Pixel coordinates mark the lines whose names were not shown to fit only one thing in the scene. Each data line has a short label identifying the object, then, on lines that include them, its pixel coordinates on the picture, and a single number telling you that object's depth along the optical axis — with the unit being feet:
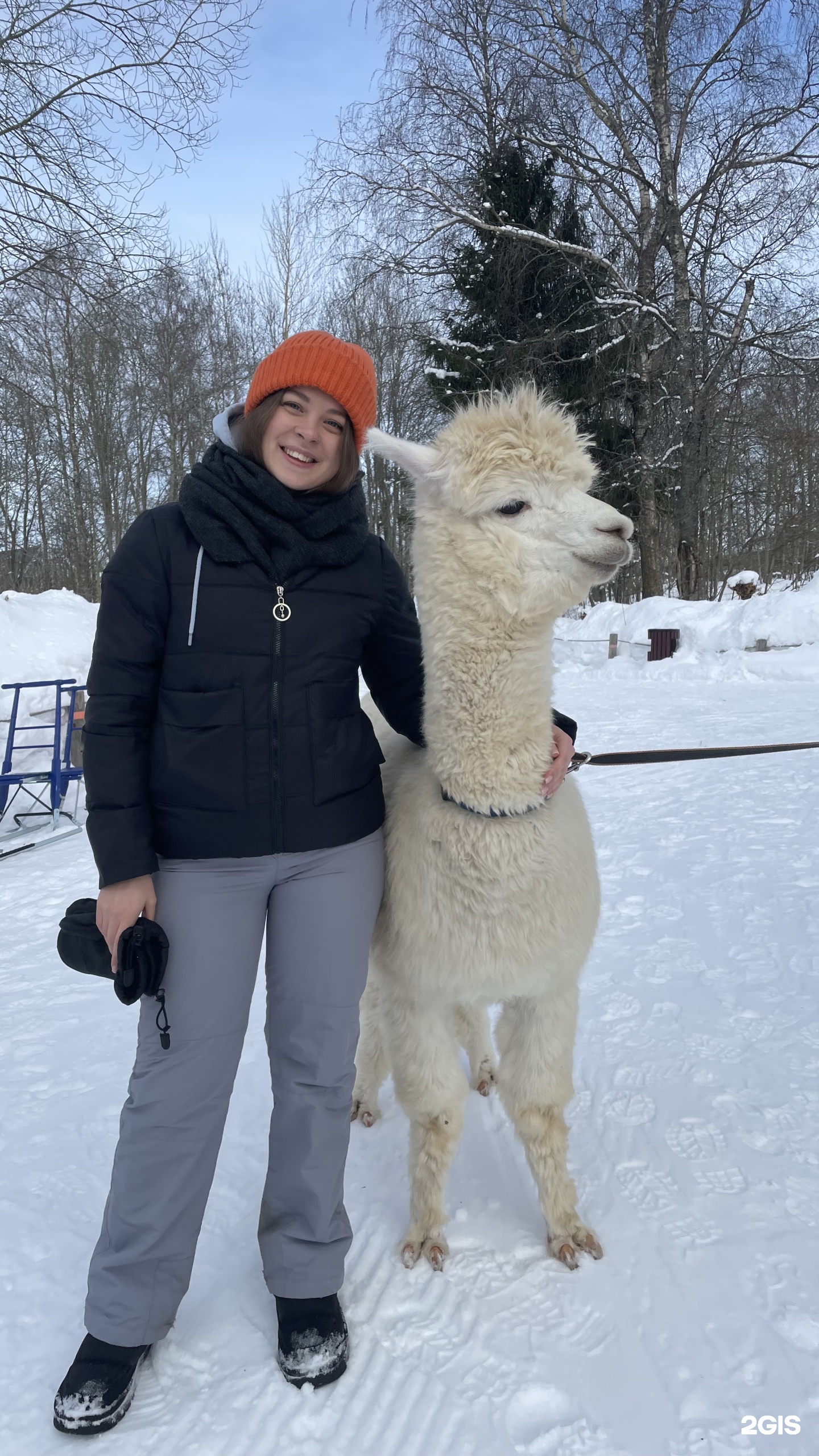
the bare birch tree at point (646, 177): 42.63
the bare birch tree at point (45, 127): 24.63
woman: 5.18
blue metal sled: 20.24
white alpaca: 5.74
